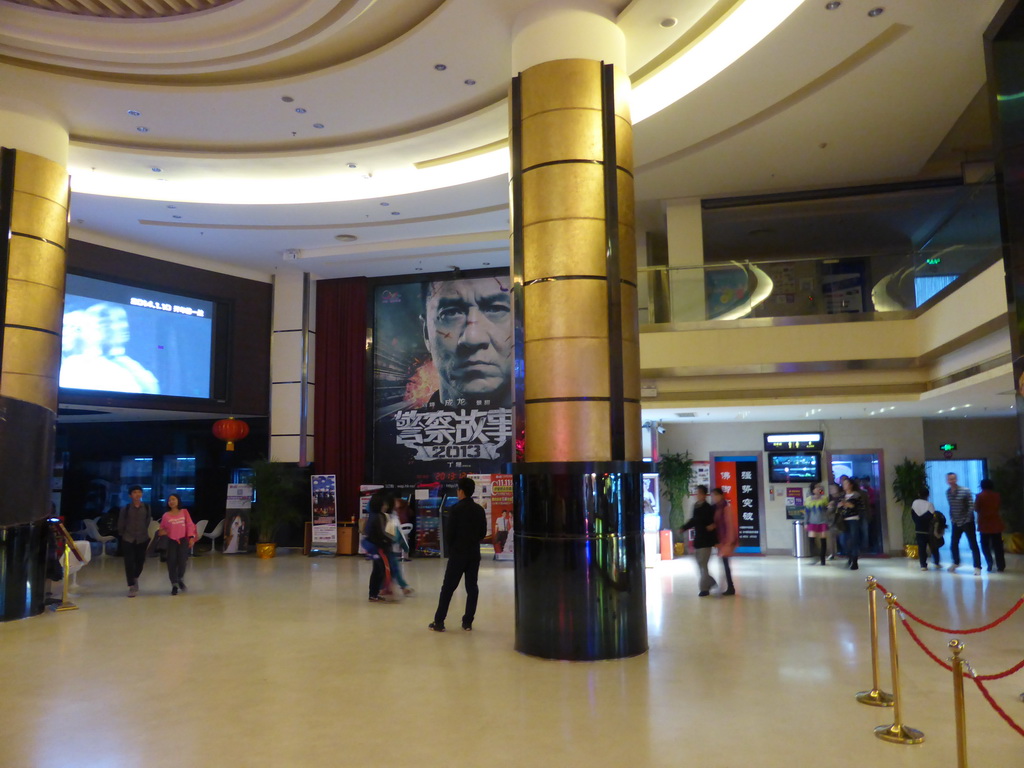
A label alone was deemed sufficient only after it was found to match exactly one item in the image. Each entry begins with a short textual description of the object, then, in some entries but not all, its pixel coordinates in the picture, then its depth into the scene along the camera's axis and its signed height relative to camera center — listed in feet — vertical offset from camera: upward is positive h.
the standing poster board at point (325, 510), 48.78 -1.62
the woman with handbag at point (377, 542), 29.32 -2.21
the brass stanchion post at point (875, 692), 16.01 -4.41
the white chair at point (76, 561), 33.17 -3.20
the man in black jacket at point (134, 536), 32.24 -2.09
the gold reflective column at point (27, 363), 26.86 +4.44
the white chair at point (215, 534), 50.49 -3.17
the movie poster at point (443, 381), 49.21 +6.61
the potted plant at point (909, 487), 44.65 -0.40
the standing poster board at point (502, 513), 44.96 -1.74
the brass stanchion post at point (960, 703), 11.50 -3.35
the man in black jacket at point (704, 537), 30.81 -2.22
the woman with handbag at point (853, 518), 38.99 -1.87
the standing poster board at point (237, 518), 50.39 -2.14
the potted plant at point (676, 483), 47.70 -0.07
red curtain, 50.60 +6.34
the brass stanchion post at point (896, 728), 13.75 -4.48
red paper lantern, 46.34 +3.33
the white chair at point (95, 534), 49.07 -3.10
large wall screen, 41.01 +8.17
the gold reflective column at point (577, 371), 20.20 +3.01
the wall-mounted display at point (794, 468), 47.52 +0.79
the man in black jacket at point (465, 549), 23.57 -2.00
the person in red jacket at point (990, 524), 37.17 -2.14
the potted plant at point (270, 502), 48.06 -1.07
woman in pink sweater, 32.48 -2.32
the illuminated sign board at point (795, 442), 47.47 +2.42
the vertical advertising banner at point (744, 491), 48.21 -0.60
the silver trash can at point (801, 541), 45.57 -3.54
